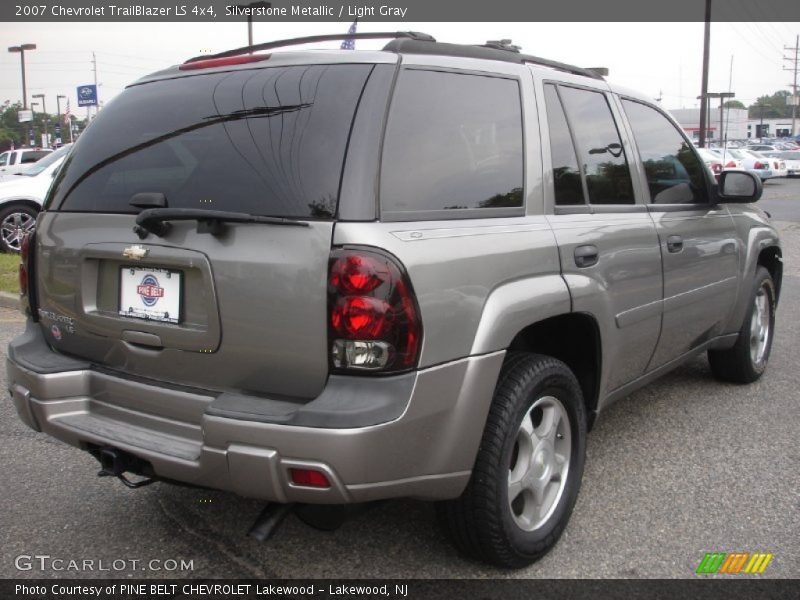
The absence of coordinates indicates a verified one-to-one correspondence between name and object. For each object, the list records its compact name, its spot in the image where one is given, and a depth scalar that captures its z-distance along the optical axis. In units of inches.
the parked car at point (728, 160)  1216.2
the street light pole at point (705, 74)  1243.2
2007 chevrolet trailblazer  87.6
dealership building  4113.9
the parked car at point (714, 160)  1137.4
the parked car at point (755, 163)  1330.6
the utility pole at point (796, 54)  3642.5
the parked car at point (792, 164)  1571.1
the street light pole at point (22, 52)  1977.4
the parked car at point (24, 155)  800.9
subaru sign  968.3
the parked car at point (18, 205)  404.7
